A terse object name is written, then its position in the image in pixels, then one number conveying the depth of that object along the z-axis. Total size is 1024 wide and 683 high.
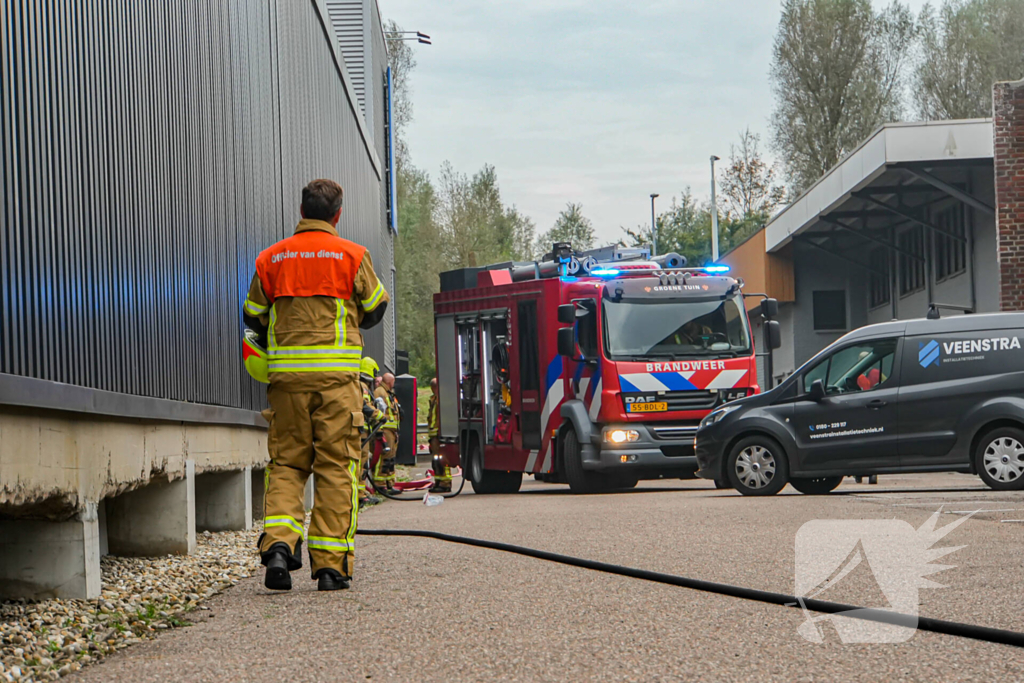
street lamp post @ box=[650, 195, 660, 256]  73.28
